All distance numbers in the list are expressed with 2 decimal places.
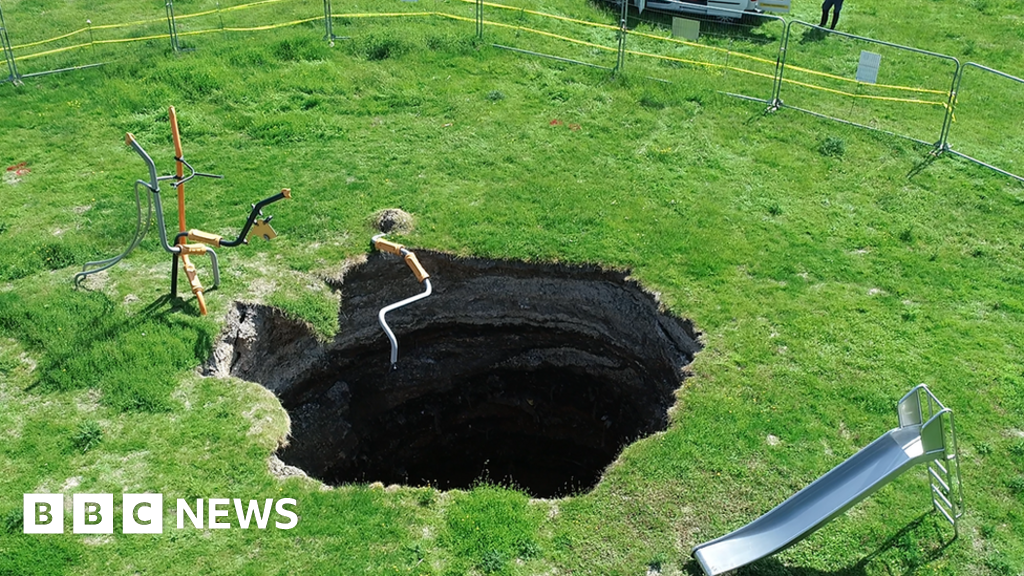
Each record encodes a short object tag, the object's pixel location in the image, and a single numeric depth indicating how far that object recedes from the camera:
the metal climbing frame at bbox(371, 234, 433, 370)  12.83
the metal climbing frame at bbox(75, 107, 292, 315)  14.14
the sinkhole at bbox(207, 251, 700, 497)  15.92
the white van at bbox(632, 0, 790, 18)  25.88
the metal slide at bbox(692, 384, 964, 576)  11.15
